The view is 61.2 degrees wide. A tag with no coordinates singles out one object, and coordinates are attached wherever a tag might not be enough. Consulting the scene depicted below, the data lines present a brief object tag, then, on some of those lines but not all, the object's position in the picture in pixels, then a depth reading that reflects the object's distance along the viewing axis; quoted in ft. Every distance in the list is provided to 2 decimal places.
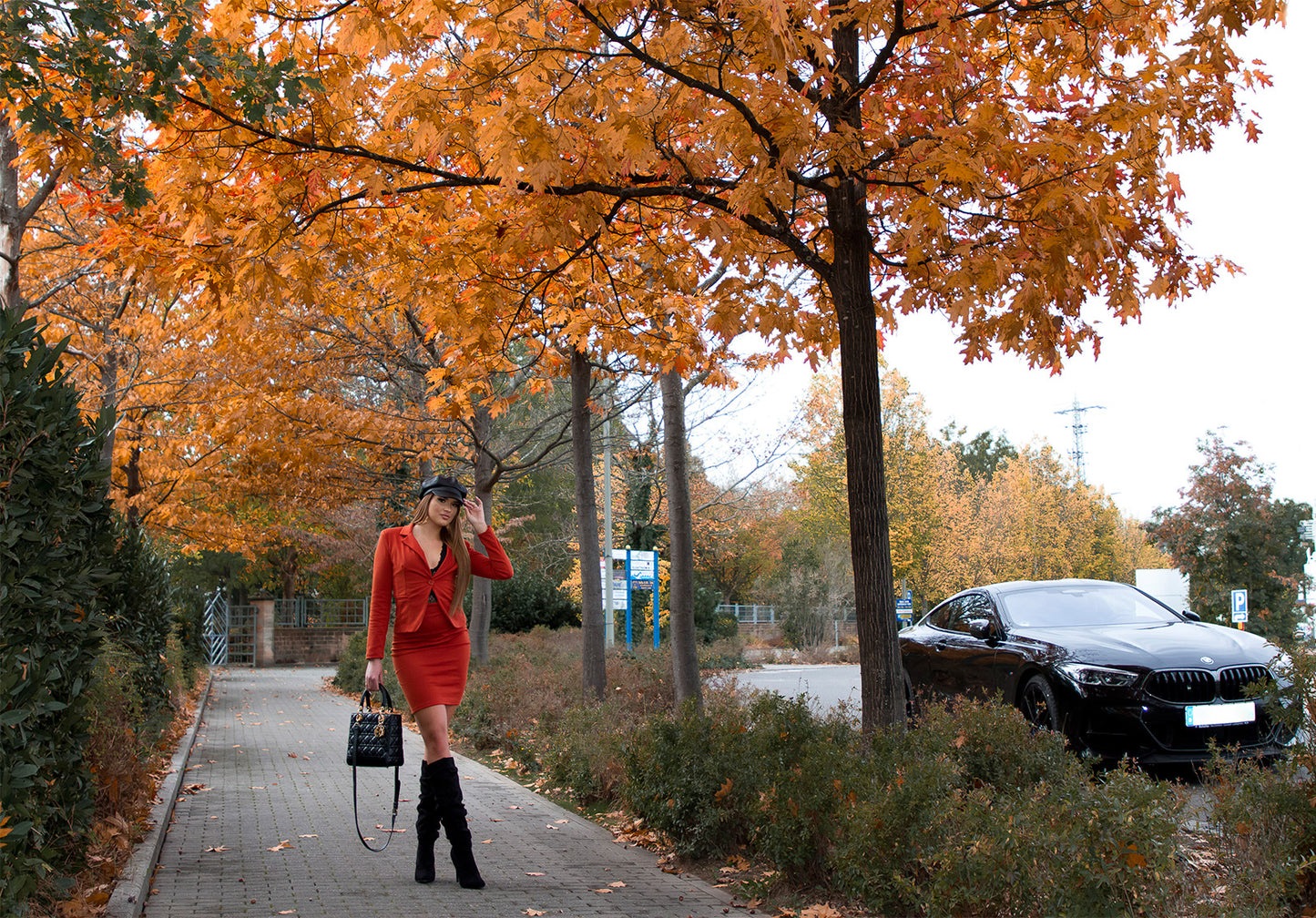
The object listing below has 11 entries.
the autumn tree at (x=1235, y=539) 83.15
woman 18.33
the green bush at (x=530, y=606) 108.88
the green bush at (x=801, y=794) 16.88
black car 25.49
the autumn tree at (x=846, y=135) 17.44
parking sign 69.38
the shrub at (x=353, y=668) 69.31
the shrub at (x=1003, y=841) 12.27
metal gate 119.24
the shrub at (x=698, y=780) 19.58
